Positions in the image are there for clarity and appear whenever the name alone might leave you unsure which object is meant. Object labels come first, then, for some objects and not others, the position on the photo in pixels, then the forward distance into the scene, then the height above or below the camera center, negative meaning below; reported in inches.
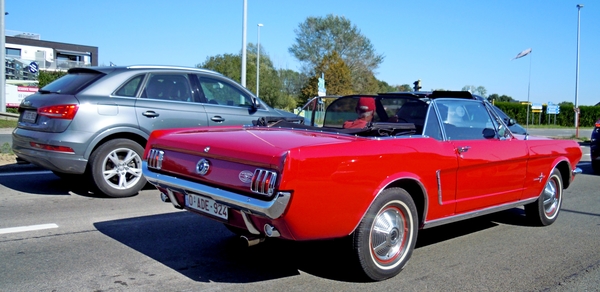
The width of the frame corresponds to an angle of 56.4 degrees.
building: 1867.6 +209.5
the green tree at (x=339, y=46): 2354.8 +281.4
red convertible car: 146.9 -17.7
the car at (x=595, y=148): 485.7 -25.5
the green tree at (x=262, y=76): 2119.8 +136.6
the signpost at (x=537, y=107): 1273.5 +24.2
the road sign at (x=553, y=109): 1463.1 +23.9
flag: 1066.9 +120.7
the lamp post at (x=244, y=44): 762.8 +93.0
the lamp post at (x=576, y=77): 1473.9 +109.5
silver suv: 271.7 -4.1
